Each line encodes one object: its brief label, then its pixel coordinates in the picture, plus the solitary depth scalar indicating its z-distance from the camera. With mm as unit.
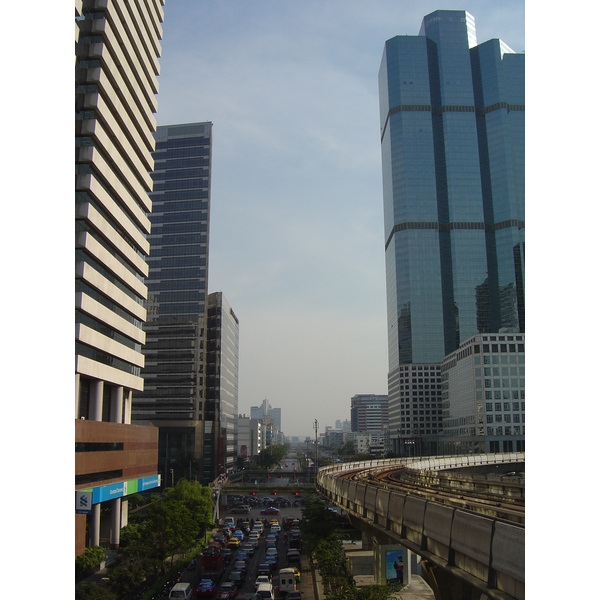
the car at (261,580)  46188
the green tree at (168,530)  50719
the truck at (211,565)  51075
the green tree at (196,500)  66188
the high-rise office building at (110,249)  58406
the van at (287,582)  44250
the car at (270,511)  99406
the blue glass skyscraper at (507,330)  183038
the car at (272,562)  54906
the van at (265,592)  41078
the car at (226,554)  58762
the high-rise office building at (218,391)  139375
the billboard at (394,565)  46062
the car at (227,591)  43078
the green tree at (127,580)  40250
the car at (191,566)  54938
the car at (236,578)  48272
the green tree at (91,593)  33938
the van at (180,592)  41438
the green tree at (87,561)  50000
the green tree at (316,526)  54094
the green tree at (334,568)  35750
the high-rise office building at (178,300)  136625
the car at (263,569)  52219
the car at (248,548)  62444
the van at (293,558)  57381
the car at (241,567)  52900
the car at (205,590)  44375
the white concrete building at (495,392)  155750
